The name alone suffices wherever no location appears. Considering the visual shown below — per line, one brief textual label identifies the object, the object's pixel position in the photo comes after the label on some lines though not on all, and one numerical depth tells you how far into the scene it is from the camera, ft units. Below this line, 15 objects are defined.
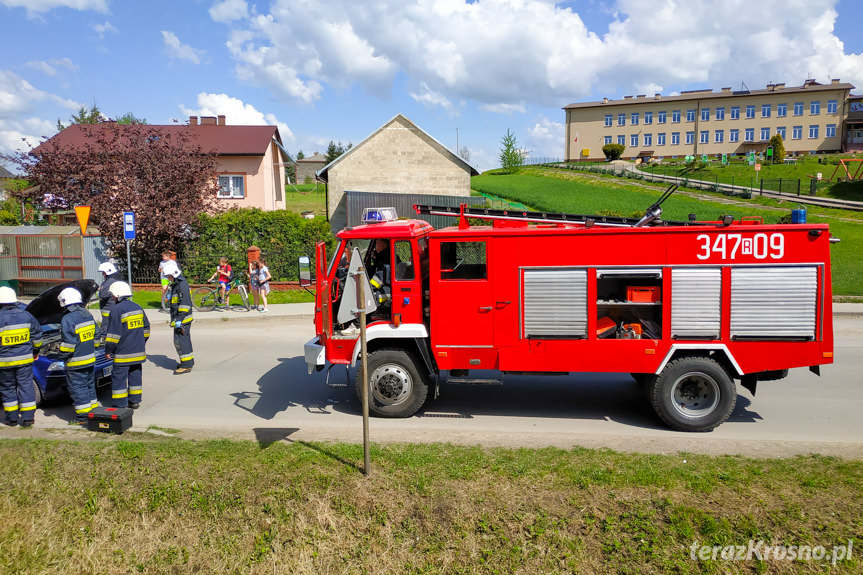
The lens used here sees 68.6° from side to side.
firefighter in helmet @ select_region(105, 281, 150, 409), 26.81
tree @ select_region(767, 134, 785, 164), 208.95
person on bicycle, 58.59
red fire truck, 23.65
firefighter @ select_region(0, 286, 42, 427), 25.09
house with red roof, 106.73
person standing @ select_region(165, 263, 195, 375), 34.04
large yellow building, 238.27
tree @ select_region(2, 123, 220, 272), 67.46
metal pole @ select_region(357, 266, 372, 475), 19.47
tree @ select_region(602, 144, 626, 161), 240.94
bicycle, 59.06
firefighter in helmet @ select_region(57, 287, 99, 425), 25.18
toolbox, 24.86
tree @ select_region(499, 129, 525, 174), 294.05
